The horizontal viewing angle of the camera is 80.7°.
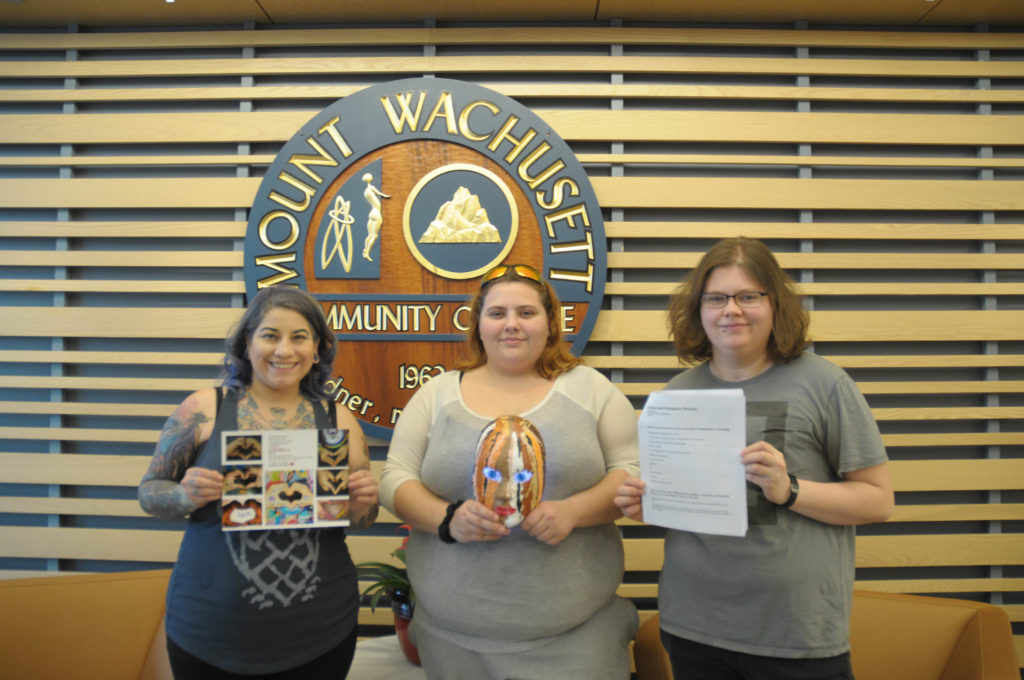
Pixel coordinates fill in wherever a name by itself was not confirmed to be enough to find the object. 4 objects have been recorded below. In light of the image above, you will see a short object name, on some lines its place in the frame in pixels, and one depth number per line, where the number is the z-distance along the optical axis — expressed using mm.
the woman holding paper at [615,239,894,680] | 1463
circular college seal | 2848
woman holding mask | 1646
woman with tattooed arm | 1549
